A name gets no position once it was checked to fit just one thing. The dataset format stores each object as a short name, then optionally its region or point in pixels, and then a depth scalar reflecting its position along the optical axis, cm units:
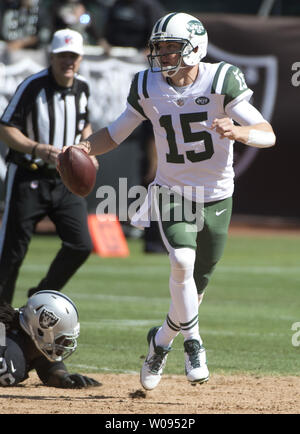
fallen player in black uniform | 1166
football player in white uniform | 1142
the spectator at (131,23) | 3017
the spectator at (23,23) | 3008
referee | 1433
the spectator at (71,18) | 2810
